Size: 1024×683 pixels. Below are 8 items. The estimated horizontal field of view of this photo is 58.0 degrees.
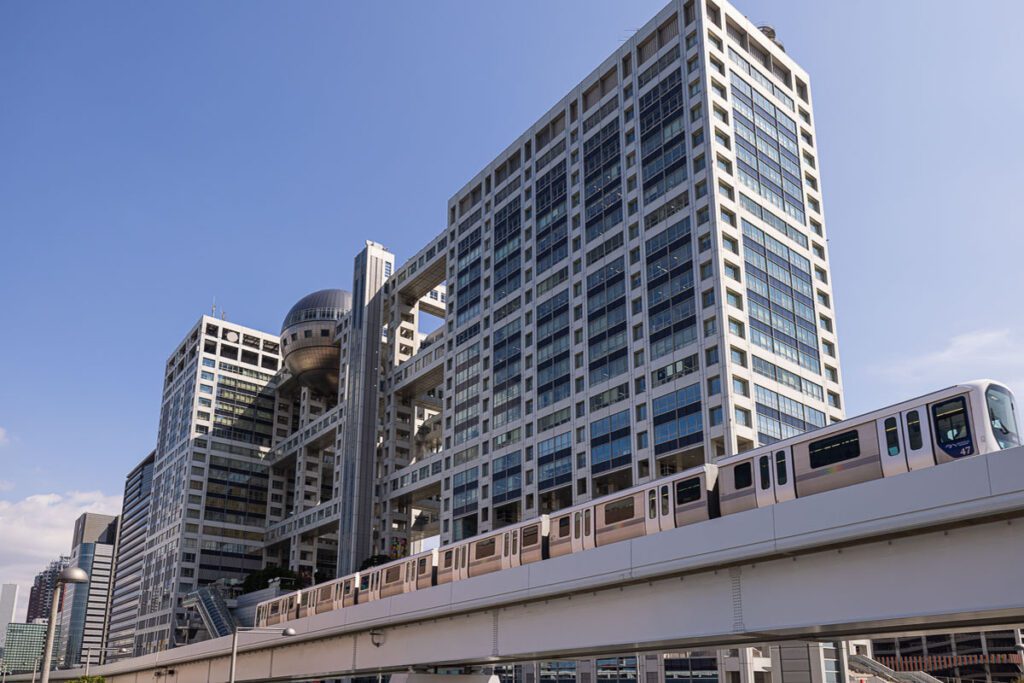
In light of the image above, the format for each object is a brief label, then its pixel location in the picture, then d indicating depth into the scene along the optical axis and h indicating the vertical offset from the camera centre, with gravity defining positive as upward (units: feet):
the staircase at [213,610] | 415.03 +25.47
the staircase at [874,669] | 220.23 -0.25
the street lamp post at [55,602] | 70.86 +5.20
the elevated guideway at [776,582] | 75.41 +8.51
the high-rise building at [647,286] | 242.17 +106.43
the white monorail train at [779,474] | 85.56 +19.18
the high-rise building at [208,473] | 500.33 +106.15
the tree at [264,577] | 419.95 +39.34
